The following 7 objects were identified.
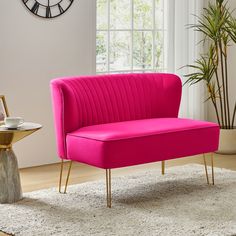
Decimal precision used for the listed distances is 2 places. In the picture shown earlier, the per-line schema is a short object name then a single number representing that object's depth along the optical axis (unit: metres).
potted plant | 7.55
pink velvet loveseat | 5.30
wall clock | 6.68
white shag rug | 4.67
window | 7.49
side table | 5.29
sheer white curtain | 7.93
